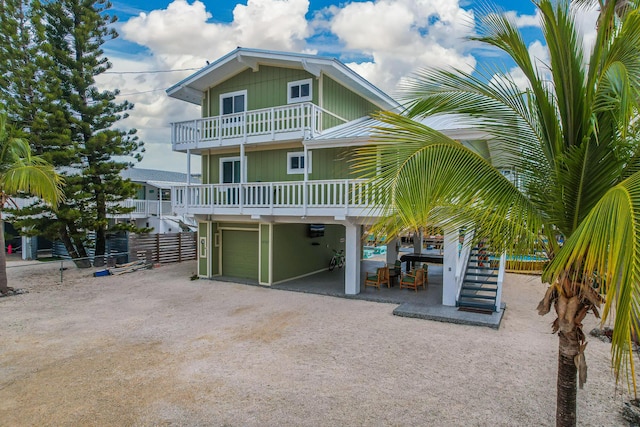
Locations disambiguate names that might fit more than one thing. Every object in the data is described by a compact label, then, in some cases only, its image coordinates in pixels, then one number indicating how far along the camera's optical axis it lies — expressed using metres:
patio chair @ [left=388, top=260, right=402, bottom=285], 13.87
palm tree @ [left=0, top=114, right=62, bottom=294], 11.46
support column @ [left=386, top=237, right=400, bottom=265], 18.12
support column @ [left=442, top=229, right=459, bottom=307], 10.82
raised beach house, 12.77
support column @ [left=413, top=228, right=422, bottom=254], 17.66
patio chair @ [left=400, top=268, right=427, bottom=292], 12.81
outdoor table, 15.07
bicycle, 17.69
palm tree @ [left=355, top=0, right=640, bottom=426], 3.42
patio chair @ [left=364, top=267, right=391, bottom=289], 13.39
